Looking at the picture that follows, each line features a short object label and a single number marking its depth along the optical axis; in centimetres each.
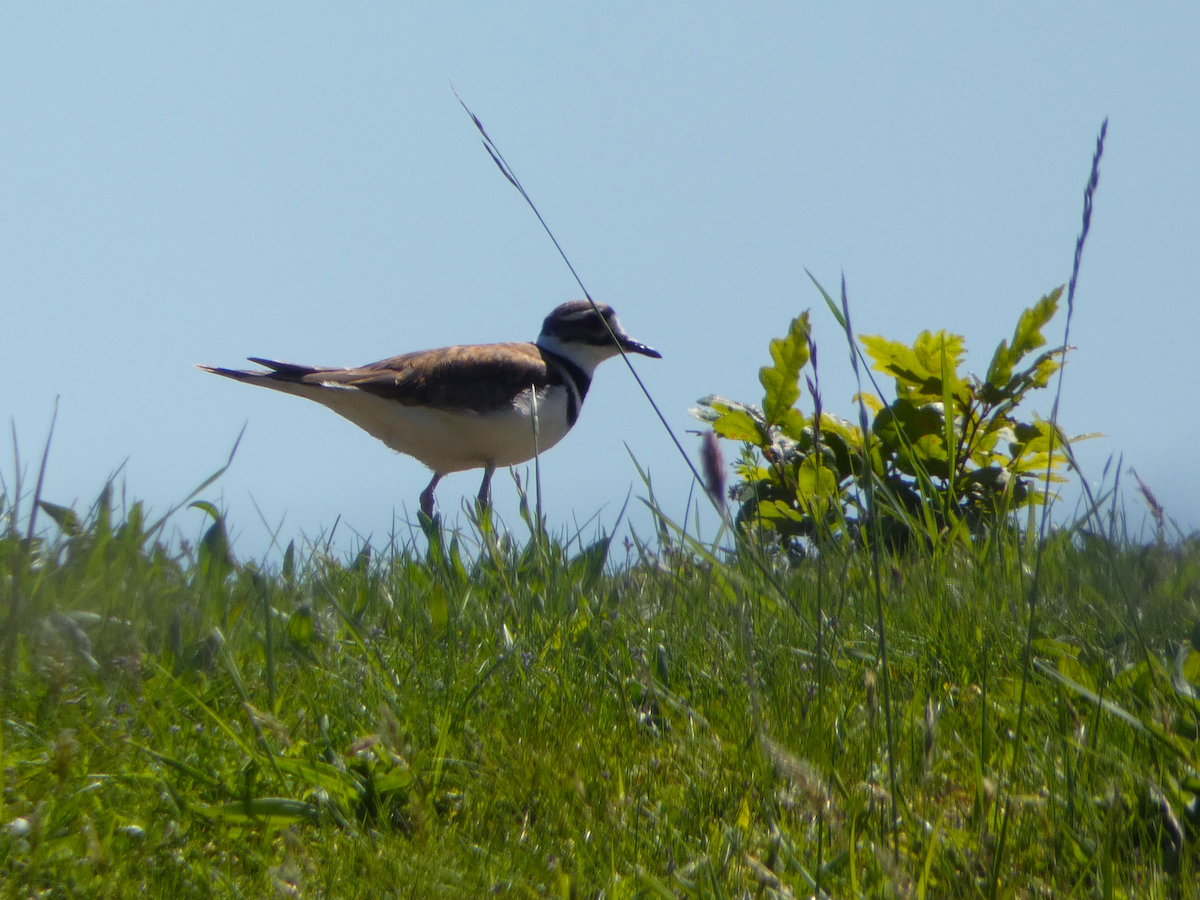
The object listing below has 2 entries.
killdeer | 1708
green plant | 1120
